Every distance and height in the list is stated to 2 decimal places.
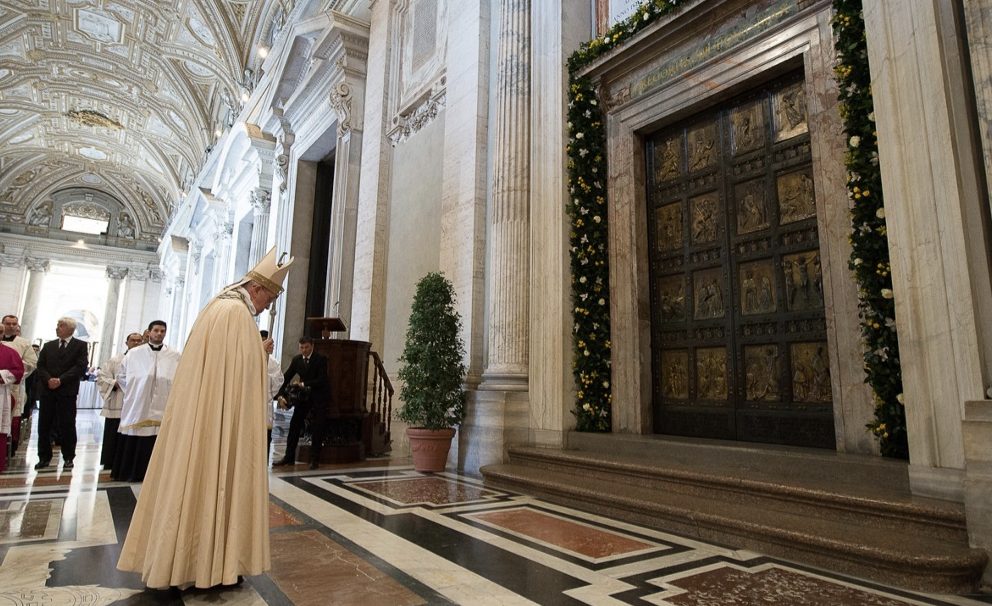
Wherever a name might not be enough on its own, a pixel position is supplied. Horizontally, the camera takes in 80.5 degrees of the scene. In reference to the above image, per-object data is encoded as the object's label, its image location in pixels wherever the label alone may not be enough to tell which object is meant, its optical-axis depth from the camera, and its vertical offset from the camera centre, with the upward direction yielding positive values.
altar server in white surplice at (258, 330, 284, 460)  5.87 +0.11
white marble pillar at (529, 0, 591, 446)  5.61 +1.65
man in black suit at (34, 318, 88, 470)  5.78 +0.04
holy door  4.62 +1.03
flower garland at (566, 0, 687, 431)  5.58 +1.62
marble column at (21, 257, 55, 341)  27.28 +4.34
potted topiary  5.59 +0.17
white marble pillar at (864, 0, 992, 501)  2.84 +0.82
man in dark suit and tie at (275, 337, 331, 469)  6.11 +0.04
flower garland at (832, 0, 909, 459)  3.34 +0.87
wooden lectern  6.38 -0.02
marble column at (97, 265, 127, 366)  28.92 +4.01
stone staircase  2.54 -0.63
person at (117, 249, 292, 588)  2.15 -0.31
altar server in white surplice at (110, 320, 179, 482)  4.92 -0.14
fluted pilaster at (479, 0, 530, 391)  5.85 +1.86
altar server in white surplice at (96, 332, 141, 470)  5.61 -0.13
